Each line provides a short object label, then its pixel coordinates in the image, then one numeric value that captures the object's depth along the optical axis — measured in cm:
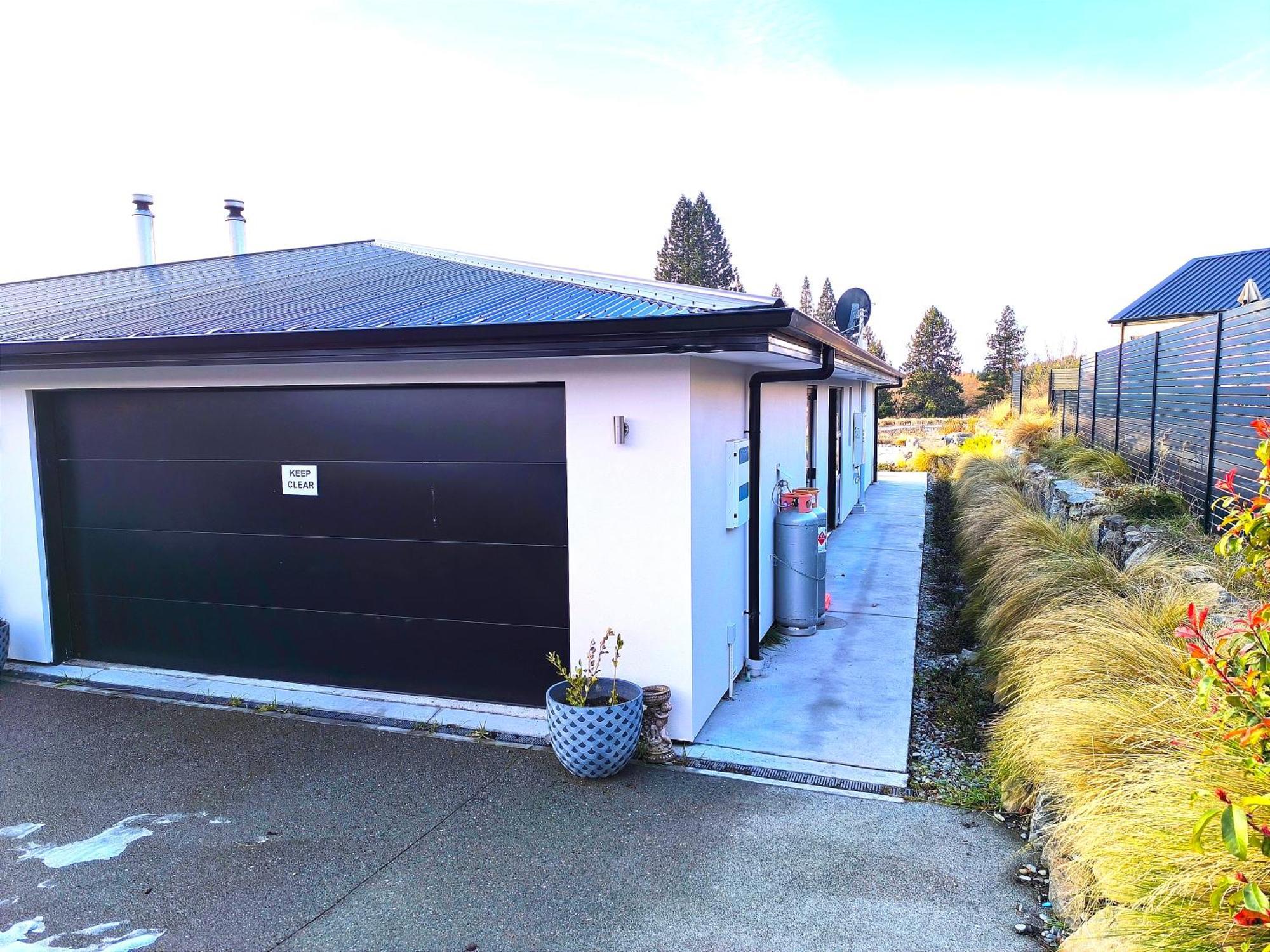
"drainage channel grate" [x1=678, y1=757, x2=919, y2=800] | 466
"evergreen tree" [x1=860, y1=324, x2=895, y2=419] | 4037
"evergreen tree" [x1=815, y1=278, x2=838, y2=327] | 7006
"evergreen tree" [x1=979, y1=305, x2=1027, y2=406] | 5162
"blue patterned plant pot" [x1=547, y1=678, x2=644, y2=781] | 470
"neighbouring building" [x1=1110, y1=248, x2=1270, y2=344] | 2523
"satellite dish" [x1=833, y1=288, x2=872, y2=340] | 1376
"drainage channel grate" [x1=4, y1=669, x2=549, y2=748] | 539
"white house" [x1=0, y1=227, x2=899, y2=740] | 519
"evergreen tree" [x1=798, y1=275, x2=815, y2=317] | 7231
